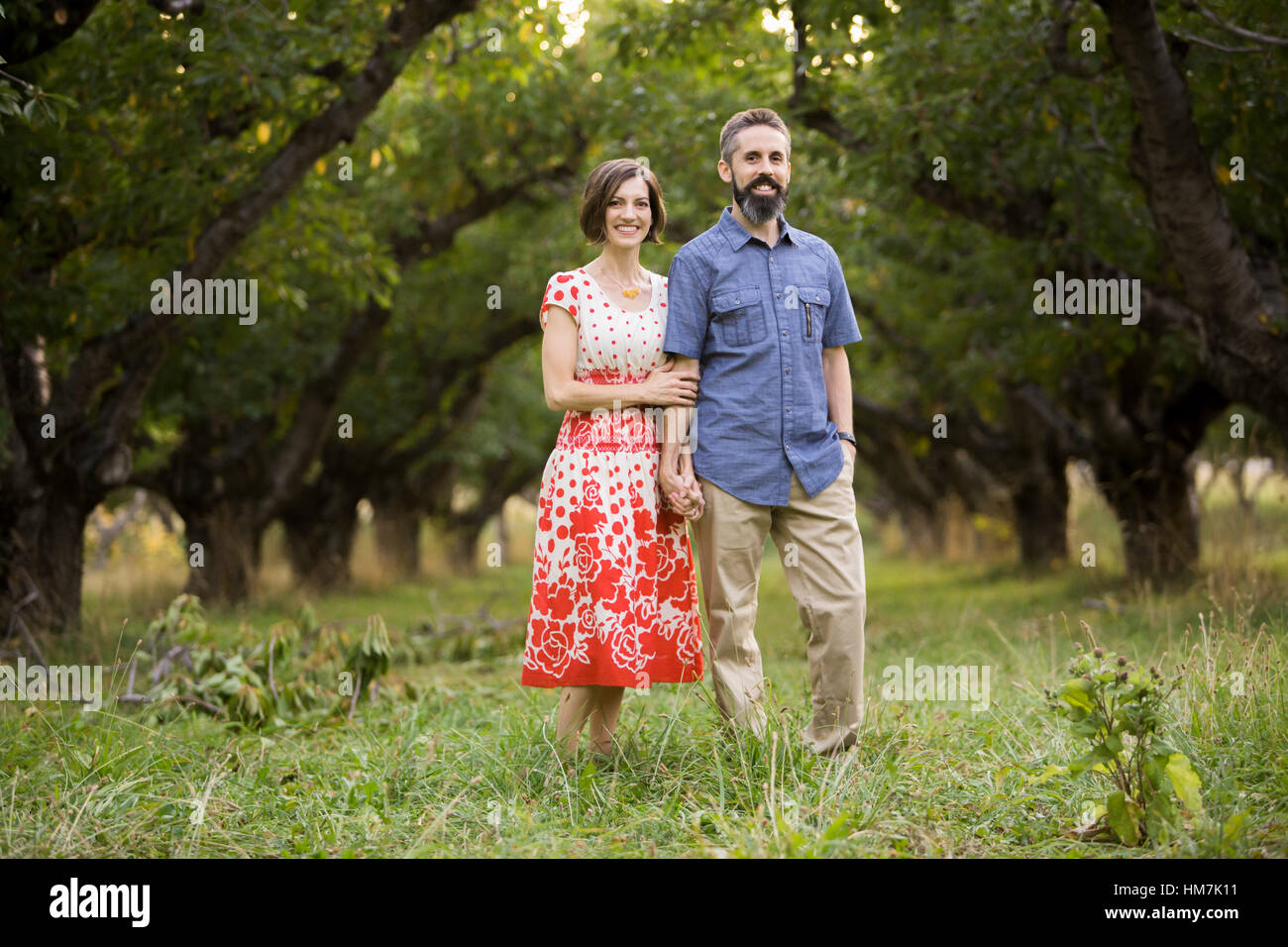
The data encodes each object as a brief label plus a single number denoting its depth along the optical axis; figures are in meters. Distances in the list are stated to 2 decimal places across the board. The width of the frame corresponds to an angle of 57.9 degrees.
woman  4.04
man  4.06
